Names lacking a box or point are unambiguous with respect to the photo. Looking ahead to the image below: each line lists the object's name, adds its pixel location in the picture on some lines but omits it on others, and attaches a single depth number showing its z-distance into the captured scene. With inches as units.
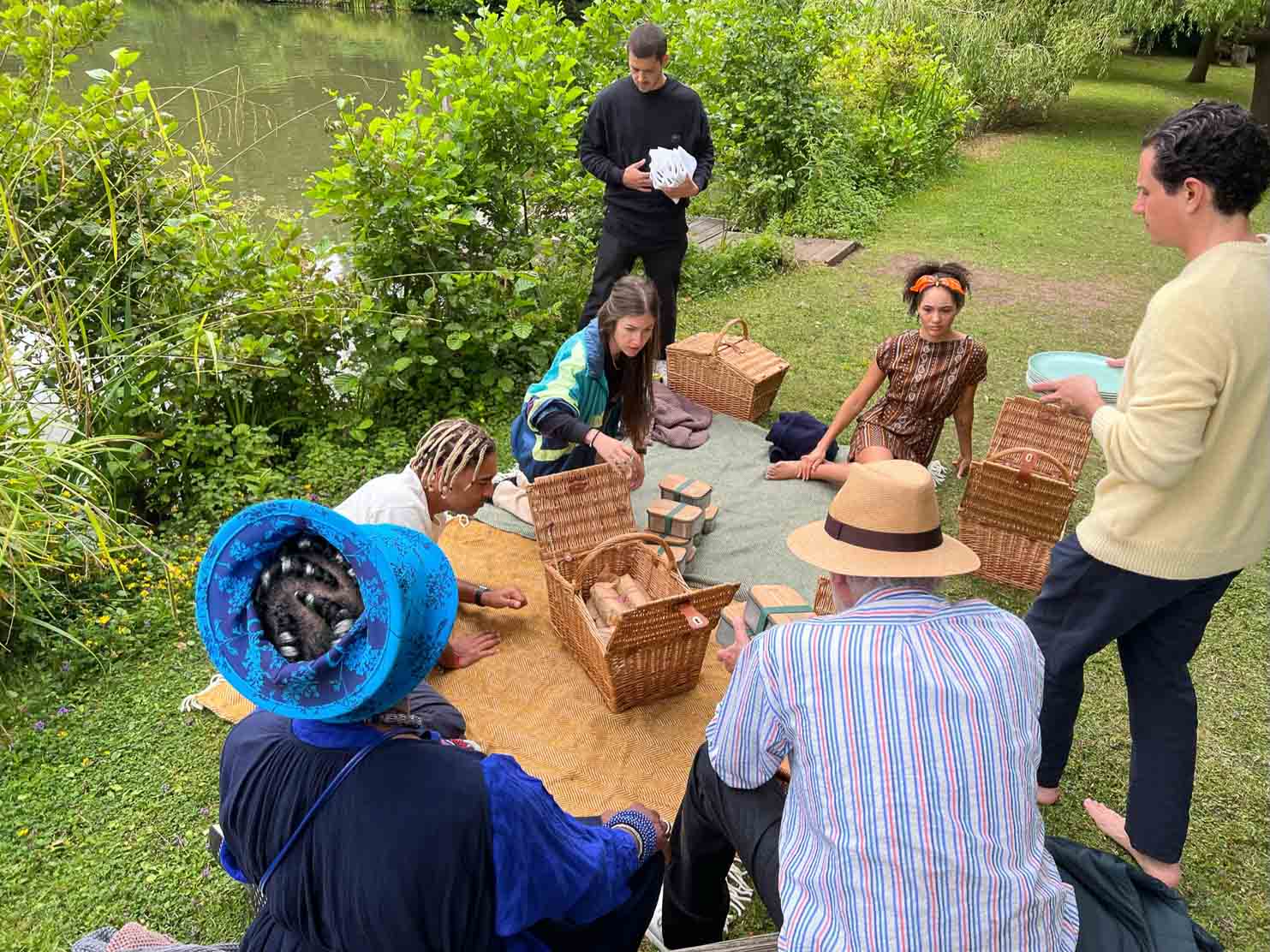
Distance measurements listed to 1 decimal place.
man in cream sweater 81.5
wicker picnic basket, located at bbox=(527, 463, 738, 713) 123.9
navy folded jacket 200.4
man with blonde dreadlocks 120.8
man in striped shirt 62.7
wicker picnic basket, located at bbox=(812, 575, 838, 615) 140.9
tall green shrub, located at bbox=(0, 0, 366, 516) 163.2
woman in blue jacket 152.8
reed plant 132.7
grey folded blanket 208.5
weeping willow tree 510.9
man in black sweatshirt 212.5
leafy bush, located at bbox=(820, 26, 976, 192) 415.8
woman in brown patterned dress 166.1
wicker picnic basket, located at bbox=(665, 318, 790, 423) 214.2
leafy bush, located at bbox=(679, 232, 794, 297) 297.9
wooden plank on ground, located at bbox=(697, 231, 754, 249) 326.0
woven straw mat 121.6
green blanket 167.0
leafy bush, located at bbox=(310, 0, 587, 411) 201.0
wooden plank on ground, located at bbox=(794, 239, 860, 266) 327.6
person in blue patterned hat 61.1
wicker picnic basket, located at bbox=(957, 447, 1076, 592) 152.7
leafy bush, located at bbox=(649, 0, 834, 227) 334.6
